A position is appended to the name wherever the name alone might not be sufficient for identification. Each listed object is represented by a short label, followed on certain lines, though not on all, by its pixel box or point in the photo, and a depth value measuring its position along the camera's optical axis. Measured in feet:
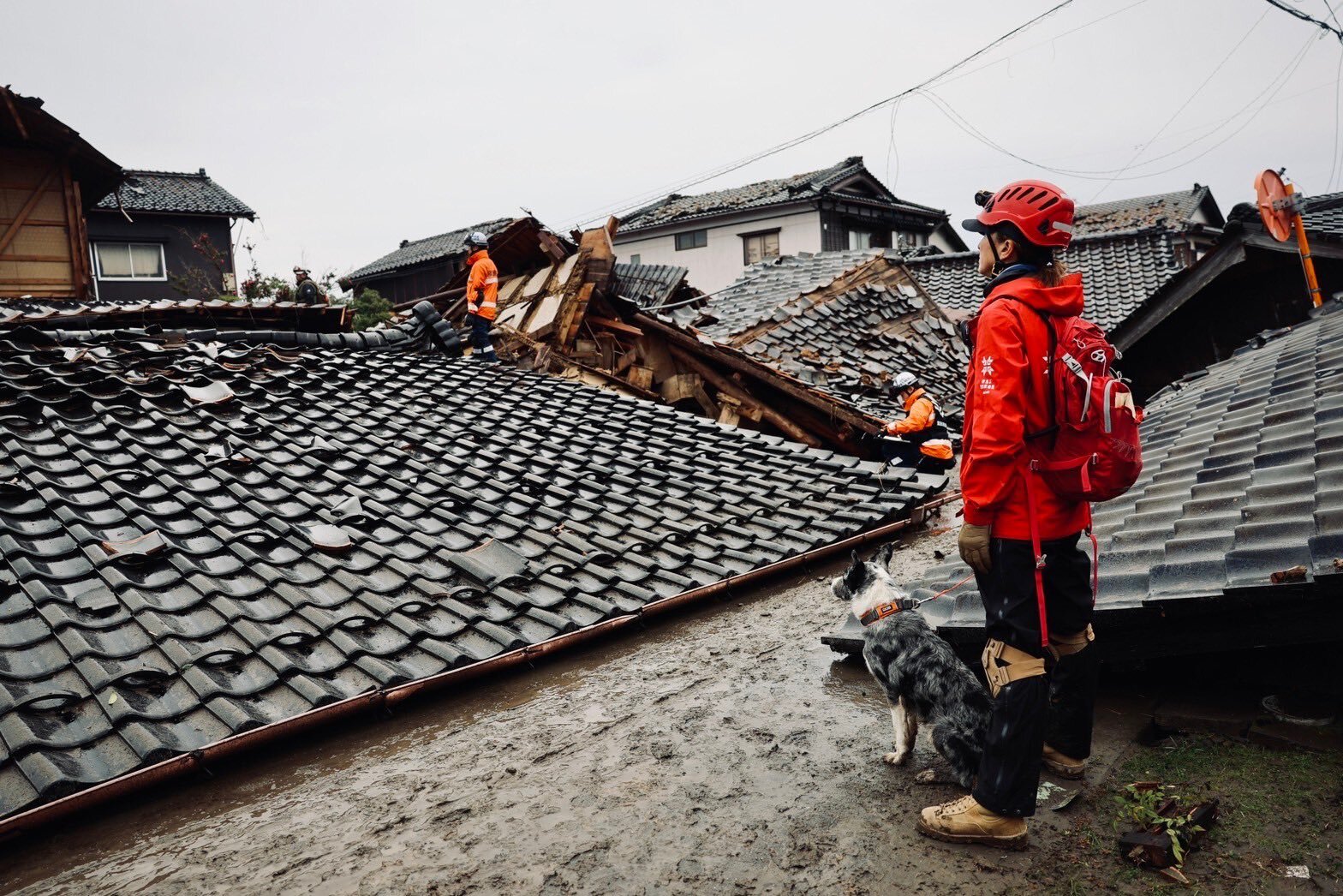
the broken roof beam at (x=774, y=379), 37.65
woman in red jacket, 8.98
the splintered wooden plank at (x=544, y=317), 38.65
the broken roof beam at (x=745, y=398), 39.29
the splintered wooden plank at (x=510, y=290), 43.19
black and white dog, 10.13
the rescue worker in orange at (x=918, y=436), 34.19
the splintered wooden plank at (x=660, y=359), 42.14
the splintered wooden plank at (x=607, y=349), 41.11
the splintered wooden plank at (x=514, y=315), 40.50
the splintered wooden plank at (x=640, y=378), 40.86
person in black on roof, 32.99
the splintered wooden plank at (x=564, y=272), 40.29
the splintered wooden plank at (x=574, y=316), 39.34
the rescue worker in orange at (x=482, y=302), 37.65
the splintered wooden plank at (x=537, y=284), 41.57
